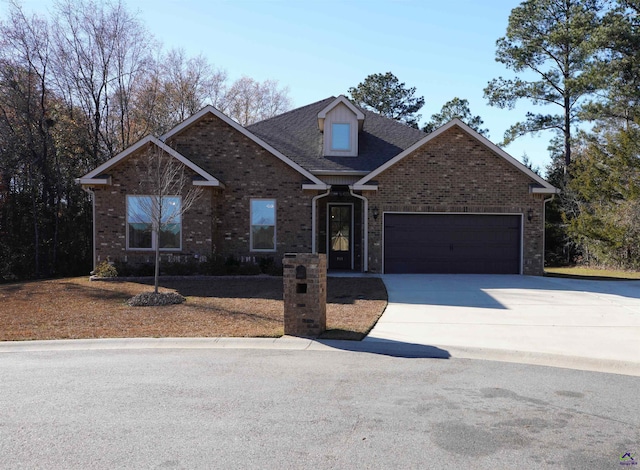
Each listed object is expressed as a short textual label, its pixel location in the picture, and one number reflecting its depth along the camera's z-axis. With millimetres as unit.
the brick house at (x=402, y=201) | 17297
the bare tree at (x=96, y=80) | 24219
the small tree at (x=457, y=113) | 40156
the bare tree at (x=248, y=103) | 35875
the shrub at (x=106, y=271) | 16125
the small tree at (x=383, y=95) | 41406
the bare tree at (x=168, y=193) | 15195
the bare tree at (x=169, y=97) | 28453
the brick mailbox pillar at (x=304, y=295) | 8273
